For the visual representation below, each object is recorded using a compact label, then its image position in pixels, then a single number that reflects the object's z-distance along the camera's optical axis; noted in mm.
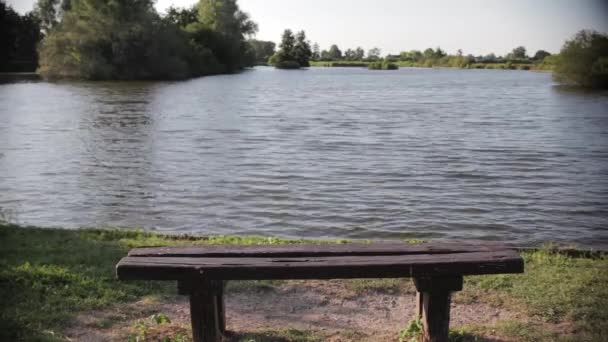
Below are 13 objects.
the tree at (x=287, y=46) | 143750
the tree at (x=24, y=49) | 64188
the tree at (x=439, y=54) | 148675
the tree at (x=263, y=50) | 144000
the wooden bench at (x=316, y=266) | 4449
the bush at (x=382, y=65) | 136500
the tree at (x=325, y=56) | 183038
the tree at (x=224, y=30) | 88188
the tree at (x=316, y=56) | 174712
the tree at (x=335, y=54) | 185875
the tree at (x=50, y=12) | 70812
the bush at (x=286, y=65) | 141500
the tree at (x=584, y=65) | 45344
